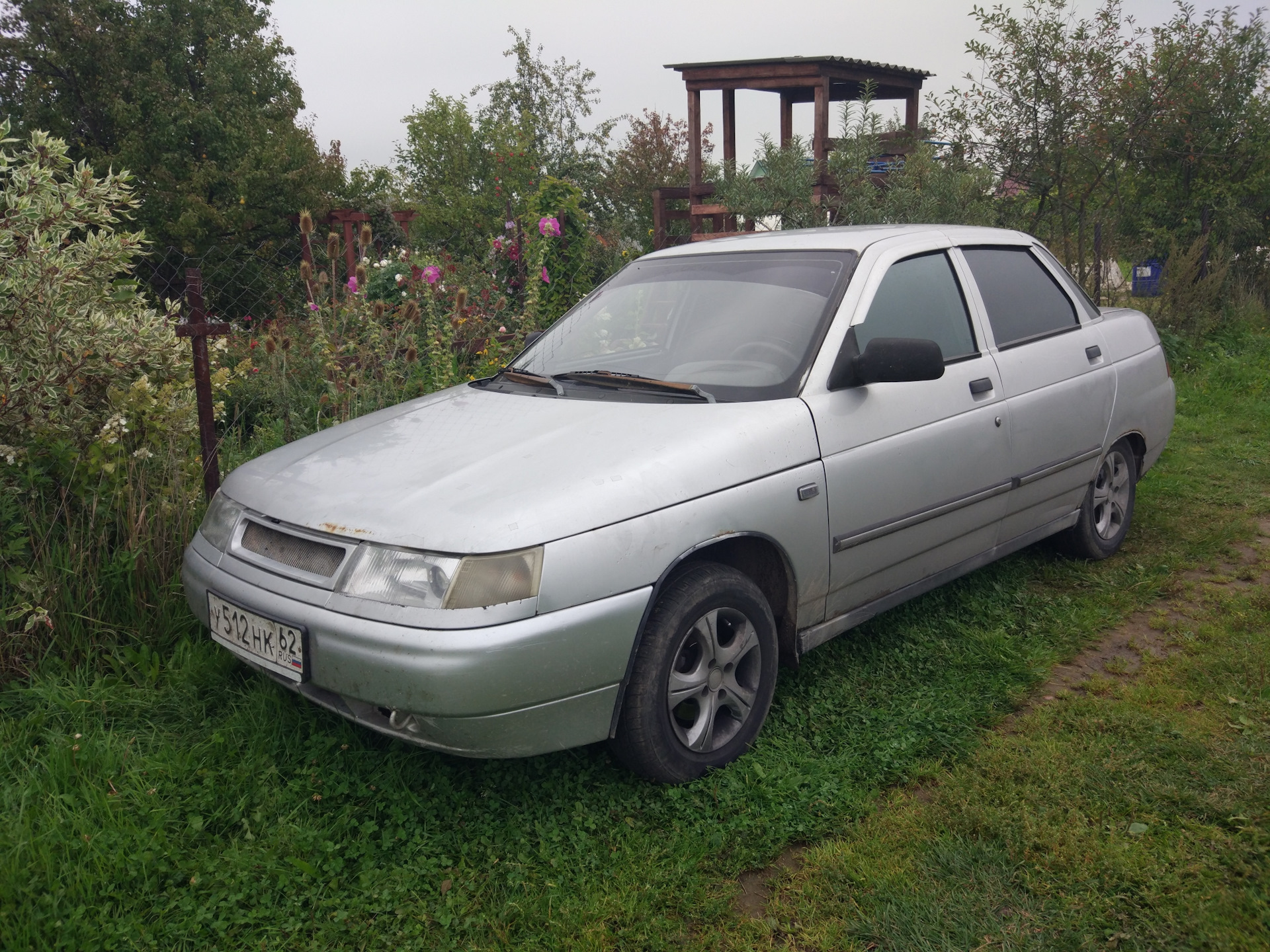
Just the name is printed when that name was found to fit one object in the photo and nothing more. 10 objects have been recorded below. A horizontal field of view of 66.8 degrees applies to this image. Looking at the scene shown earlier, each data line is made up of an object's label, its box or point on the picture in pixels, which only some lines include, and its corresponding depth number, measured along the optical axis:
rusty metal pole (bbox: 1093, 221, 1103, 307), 10.21
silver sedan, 2.46
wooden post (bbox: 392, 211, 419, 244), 10.36
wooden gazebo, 14.73
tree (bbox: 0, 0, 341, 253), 21.98
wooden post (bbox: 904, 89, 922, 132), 16.52
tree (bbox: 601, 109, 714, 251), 28.42
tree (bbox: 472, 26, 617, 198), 28.34
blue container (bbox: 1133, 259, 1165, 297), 12.25
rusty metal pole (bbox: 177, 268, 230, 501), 3.93
